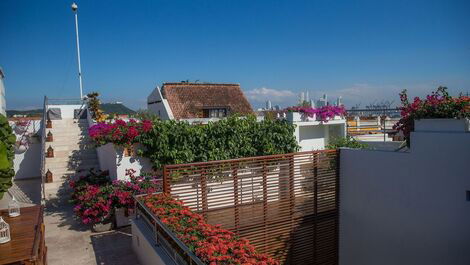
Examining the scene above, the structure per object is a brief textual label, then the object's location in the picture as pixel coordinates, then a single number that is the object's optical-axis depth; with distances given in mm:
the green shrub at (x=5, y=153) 6336
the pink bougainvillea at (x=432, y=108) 5633
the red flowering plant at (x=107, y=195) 6988
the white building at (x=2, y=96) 15158
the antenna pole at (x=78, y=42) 17266
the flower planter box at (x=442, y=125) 5598
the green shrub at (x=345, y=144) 11109
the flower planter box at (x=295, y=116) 11109
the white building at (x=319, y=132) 12906
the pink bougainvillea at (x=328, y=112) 12211
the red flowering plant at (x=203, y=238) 3037
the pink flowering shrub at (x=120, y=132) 7711
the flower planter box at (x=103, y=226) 6945
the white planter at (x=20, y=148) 12455
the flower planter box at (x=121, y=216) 7246
